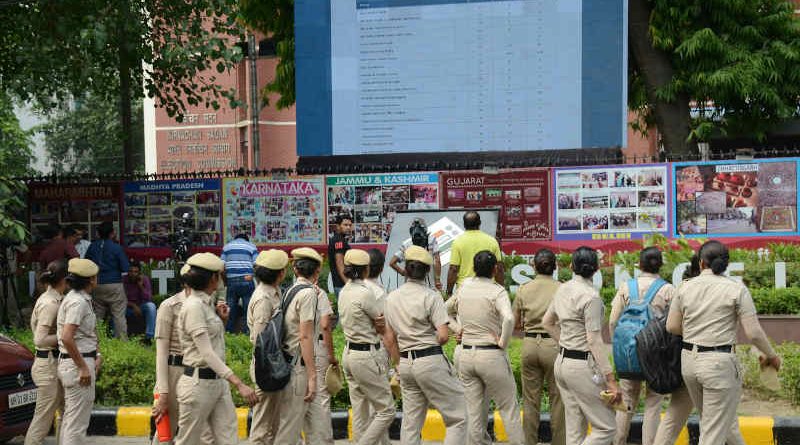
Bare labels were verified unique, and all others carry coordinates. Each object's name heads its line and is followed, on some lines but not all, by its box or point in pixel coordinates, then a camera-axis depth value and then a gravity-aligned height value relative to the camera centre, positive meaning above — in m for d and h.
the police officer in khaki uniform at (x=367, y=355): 8.65 -1.30
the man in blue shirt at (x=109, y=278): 14.54 -1.13
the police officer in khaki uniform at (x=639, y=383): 8.66 -1.56
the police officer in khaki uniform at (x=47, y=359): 8.97 -1.35
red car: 9.66 -1.75
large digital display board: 17.09 +1.75
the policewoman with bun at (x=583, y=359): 7.91 -1.26
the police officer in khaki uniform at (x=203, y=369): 7.57 -1.21
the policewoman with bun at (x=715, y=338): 7.74 -1.09
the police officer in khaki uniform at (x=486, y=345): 8.48 -1.21
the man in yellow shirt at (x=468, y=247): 11.73 -0.64
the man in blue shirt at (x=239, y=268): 14.43 -1.01
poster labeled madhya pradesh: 18.09 -0.31
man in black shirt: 14.30 -0.75
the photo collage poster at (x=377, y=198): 17.16 -0.16
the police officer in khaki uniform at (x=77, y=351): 8.68 -1.25
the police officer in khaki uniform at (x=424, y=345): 8.25 -1.18
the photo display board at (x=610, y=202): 16.41 -0.26
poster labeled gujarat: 16.81 -0.16
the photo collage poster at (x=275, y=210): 17.72 -0.32
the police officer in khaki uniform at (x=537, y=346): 8.86 -1.29
